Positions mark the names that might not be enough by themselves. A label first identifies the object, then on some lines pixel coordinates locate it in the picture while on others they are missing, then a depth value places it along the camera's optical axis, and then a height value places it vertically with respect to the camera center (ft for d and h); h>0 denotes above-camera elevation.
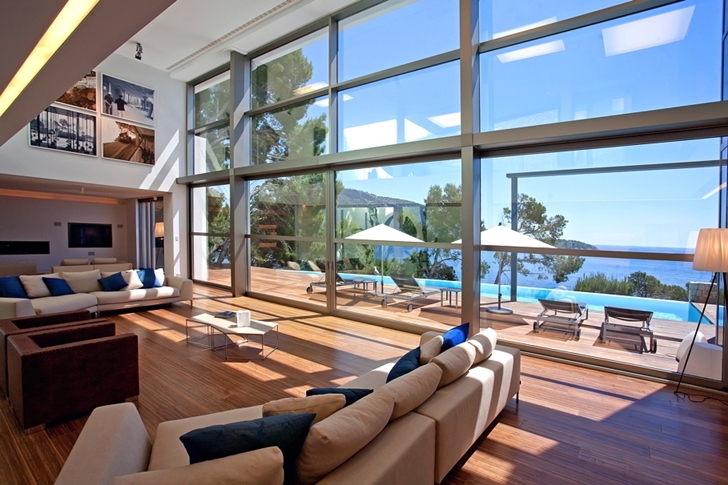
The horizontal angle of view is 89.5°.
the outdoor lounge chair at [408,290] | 19.08 -2.73
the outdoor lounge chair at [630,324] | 13.51 -3.27
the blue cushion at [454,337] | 9.42 -2.66
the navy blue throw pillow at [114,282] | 21.93 -2.60
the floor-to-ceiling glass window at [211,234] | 29.96 +0.45
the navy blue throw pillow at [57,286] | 20.07 -2.57
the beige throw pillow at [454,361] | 7.83 -2.73
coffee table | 15.24 -3.84
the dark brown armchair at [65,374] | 9.27 -3.66
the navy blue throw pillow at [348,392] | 6.56 -2.85
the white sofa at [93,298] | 17.57 -3.25
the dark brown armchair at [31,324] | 10.98 -2.82
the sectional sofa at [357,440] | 4.40 -3.12
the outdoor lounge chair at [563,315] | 14.84 -3.20
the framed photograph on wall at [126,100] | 26.58 +10.49
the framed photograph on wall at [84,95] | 24.54 +9.88
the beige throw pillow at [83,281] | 21.31 -2.43
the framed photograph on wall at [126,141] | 26.78 +7.46
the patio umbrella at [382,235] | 19.38 +0.20
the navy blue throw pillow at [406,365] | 8.08 -2.87
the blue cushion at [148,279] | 23.49 -2.54
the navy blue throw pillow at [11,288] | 18.37 -2.46
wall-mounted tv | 36.19 +0.45
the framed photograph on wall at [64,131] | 23.50 +7.23
